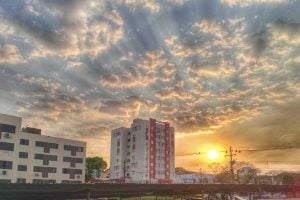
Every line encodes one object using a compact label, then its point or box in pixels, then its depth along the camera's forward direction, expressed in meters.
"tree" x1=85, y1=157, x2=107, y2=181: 93.80
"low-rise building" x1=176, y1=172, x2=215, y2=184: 115.35
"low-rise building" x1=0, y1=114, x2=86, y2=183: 49.73
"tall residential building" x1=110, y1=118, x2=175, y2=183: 91.71
